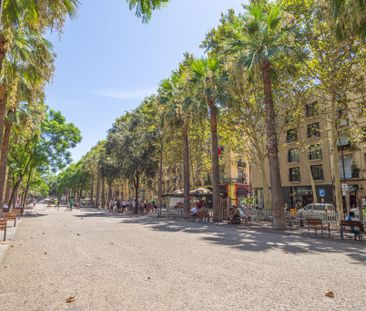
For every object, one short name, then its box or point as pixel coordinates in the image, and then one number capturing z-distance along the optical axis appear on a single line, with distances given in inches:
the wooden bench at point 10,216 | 663.2
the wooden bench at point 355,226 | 513.3
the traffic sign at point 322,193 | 1385.3
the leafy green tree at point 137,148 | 1440.7
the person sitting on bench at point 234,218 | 824.3
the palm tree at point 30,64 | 424.2
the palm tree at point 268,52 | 713.6
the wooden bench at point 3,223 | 499.2
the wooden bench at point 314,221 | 558.4
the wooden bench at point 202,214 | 911.7
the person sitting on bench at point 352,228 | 526.8
